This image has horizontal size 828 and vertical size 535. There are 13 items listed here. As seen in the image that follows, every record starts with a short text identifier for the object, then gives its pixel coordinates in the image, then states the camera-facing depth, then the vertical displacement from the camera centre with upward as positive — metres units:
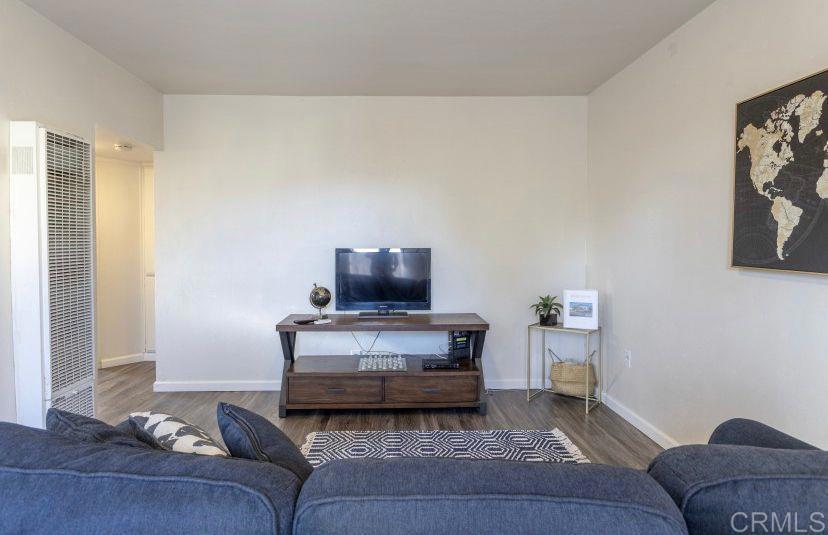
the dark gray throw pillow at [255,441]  1.00 -0.42
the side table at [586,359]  3.55 -0.86
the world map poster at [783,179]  1.83 +0.35
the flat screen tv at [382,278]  3.87 -0.17
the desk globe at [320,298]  3.72 -0.33
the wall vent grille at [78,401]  2.60 -0.87
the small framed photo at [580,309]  3.62 -0.41
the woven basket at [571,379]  3.76 -1.01
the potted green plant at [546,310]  3.83 -0.44
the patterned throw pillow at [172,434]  1.05 -0.44
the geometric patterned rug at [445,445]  2.78 -1.21
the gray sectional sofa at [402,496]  0.69 -0.38
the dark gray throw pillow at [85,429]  1.00 -0.39
